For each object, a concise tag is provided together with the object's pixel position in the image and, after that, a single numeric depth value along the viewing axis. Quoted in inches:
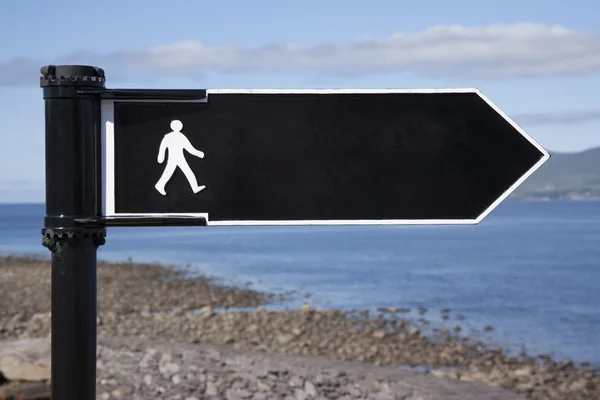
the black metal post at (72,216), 78.5
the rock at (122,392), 381.4
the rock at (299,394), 442.1
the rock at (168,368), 435.5
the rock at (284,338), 759.5
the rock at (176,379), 421.4
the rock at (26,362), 360.2
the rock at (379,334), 813.0
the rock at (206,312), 894.4
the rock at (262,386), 443.5
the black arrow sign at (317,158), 80.0
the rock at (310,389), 457.4
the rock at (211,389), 416.2
